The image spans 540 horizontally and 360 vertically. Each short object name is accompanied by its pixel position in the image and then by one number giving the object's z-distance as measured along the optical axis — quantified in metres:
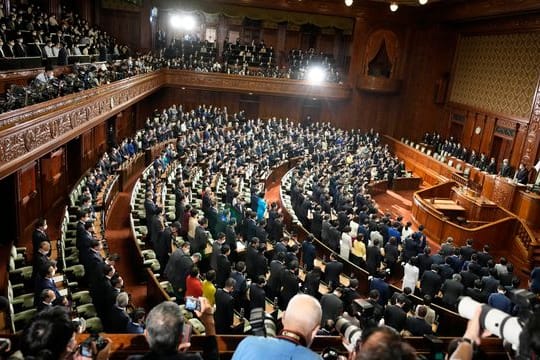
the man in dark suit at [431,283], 6.64
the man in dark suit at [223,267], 6.12
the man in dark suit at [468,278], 6.67
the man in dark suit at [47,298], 3.88
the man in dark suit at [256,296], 5.06
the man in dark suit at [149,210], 7.62
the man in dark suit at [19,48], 8.04
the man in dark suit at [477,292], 6.10
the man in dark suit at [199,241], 6.91
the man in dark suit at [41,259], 4.78
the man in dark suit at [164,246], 6.59
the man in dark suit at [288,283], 5.82
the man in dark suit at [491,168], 13.57
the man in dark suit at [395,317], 4.88
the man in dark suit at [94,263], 5.09
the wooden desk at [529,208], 10.62
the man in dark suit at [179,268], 5.46
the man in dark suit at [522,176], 12.42
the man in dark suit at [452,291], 6.33
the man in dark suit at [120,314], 4.11
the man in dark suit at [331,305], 4.84
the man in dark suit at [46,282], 4.49
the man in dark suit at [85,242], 5.75
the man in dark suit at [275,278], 6.00
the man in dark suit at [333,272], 6.34
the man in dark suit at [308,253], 7.17
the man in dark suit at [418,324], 4.71
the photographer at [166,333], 1.78
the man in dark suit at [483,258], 7.41
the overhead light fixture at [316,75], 19.73
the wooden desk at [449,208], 11.72
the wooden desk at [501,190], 11.39
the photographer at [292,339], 1.69
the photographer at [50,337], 1.76
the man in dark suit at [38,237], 5.73
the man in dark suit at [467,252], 7.71
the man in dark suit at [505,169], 13.32
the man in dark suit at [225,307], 4.73
